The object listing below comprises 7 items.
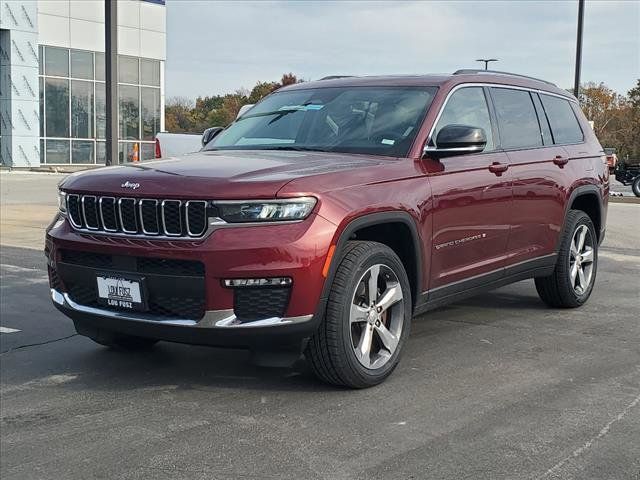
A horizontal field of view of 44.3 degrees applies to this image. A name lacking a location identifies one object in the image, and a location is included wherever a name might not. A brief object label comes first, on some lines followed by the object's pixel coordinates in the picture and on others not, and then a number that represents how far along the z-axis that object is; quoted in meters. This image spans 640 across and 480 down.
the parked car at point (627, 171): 28.16
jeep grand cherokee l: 4.02
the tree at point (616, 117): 52.53
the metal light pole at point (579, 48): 23.05
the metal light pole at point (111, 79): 11.53
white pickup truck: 16.17
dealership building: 37.44
